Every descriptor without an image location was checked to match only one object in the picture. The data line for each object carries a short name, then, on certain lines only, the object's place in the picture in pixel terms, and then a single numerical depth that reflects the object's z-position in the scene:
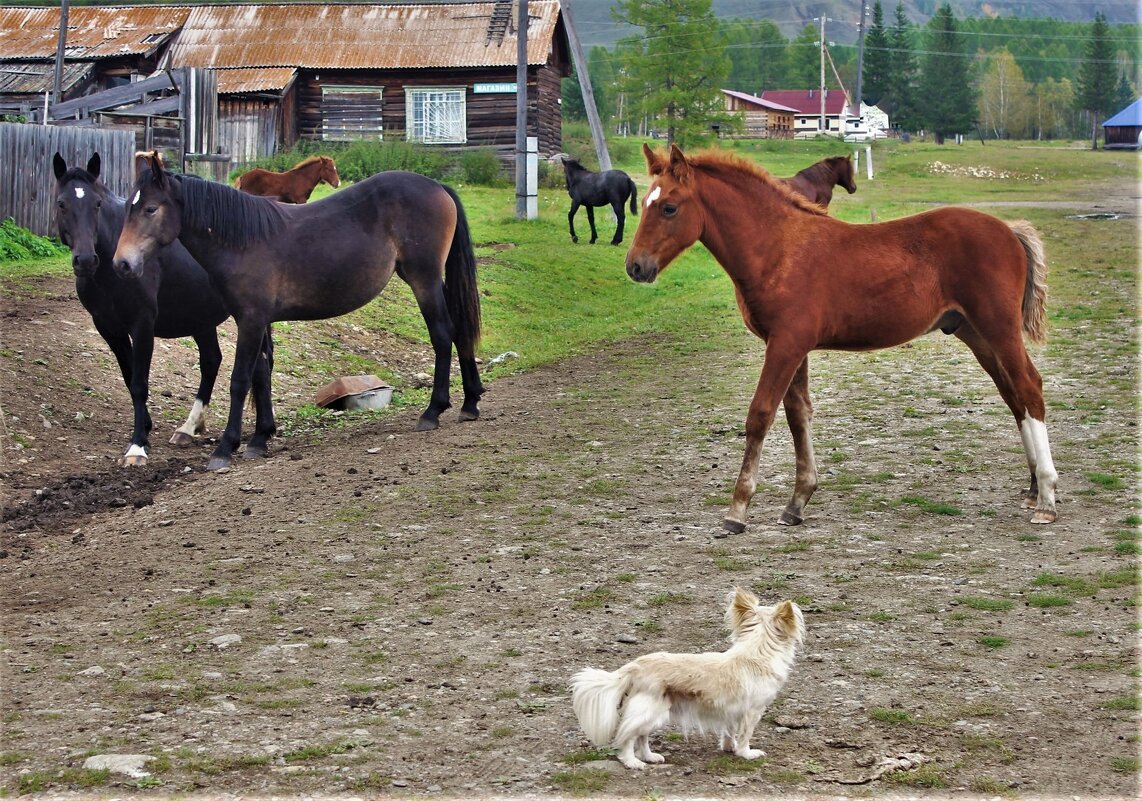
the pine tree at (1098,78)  104.62
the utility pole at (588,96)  28.89
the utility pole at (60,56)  34.78
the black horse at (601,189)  26.17
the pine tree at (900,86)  95.75
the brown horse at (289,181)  18.34
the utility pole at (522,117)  26.69
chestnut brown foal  7.22
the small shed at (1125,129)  79.06
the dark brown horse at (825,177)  16.83
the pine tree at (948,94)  93.31
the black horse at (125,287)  9.52
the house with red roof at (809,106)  129.62
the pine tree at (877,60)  97.19
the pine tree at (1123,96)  113.38
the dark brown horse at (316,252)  9.37
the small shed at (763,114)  110.12
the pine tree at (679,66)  65.00
